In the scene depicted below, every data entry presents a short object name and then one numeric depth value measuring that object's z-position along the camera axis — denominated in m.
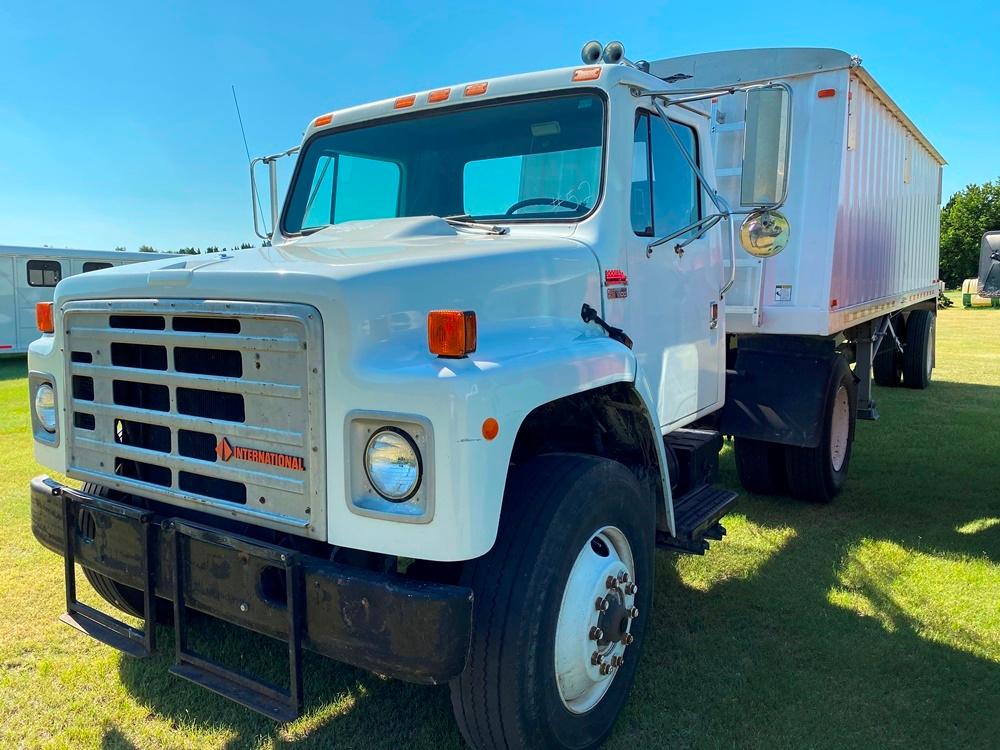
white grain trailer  5.24
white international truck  2.25
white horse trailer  17.17
